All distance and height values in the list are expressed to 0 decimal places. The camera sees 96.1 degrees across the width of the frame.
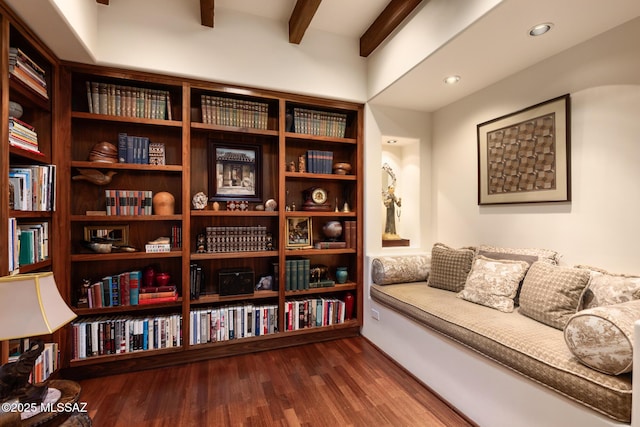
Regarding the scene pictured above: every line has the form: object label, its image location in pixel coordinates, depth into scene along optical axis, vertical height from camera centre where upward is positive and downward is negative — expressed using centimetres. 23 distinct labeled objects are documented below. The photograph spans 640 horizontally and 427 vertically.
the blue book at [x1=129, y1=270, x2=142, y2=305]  227 -56
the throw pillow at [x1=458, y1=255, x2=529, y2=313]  199 -50
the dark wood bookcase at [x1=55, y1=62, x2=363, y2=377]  220 +17
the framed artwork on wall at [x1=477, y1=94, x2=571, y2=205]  203 +47
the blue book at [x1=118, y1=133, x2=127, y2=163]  231 +55
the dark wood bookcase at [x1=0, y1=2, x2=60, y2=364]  152 +63
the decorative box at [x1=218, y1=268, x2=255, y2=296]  251 -58
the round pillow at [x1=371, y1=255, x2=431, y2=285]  269 -51
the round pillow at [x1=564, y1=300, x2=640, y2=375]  113 -51
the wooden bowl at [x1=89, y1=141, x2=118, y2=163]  224 +50
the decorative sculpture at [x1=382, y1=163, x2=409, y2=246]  335 +12
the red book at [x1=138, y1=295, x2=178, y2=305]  229 -68
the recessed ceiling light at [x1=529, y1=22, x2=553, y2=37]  171 +113
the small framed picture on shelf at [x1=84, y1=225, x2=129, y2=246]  234 -15
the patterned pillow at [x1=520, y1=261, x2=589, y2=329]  164 -47
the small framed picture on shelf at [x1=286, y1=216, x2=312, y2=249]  284 -17
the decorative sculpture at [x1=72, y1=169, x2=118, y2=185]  222 +31
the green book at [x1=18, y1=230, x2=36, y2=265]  175 -19
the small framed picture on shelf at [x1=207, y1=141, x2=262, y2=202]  262 +42
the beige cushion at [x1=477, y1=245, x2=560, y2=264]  203 -29
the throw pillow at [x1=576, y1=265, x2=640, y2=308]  152 -41
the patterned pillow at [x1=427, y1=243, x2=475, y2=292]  241 -45
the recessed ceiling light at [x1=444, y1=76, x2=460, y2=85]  236 +113
